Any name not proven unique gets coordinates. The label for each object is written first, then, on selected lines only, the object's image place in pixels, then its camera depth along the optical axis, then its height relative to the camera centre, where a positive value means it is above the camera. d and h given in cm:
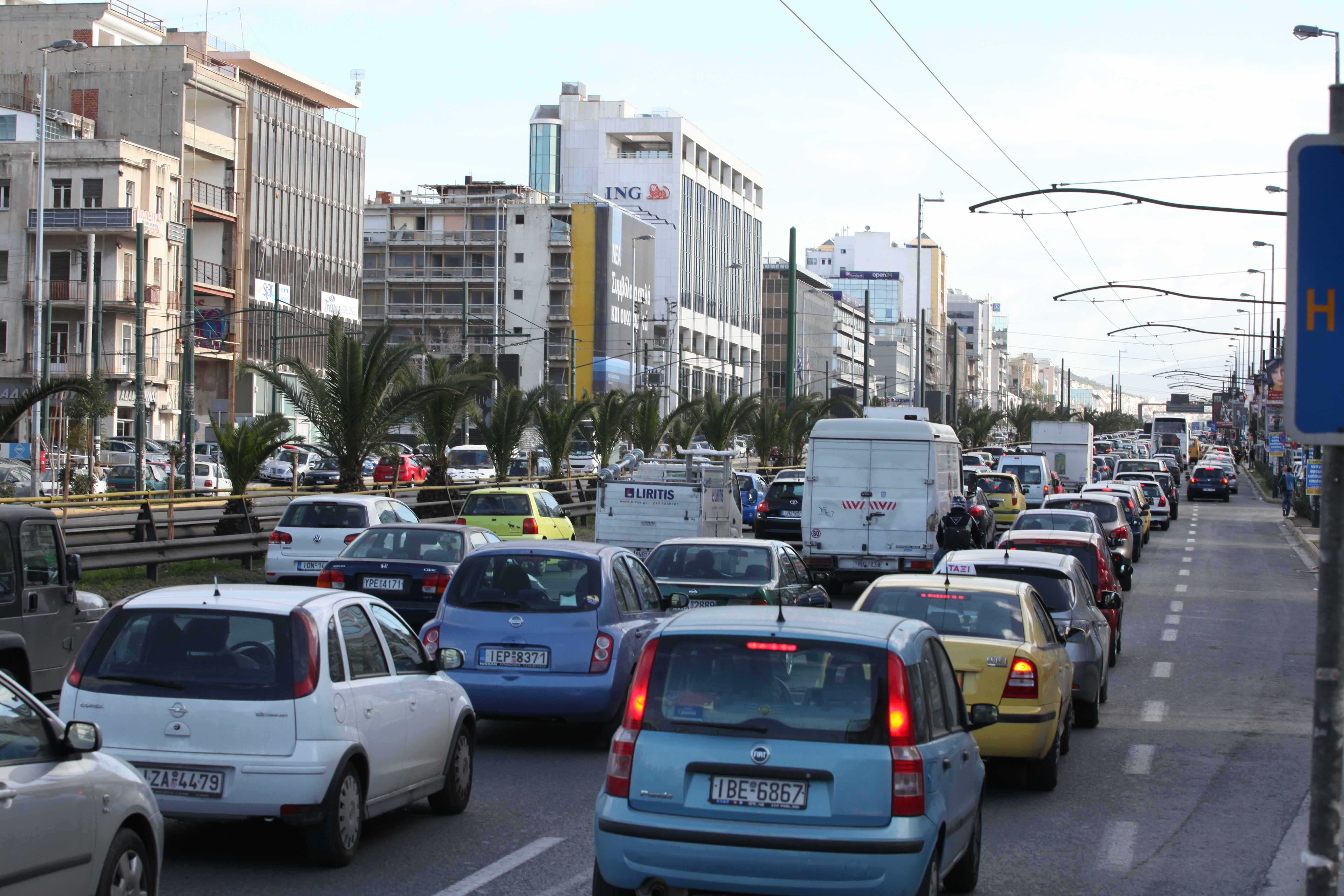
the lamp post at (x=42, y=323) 4566 +417
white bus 10400 +165
